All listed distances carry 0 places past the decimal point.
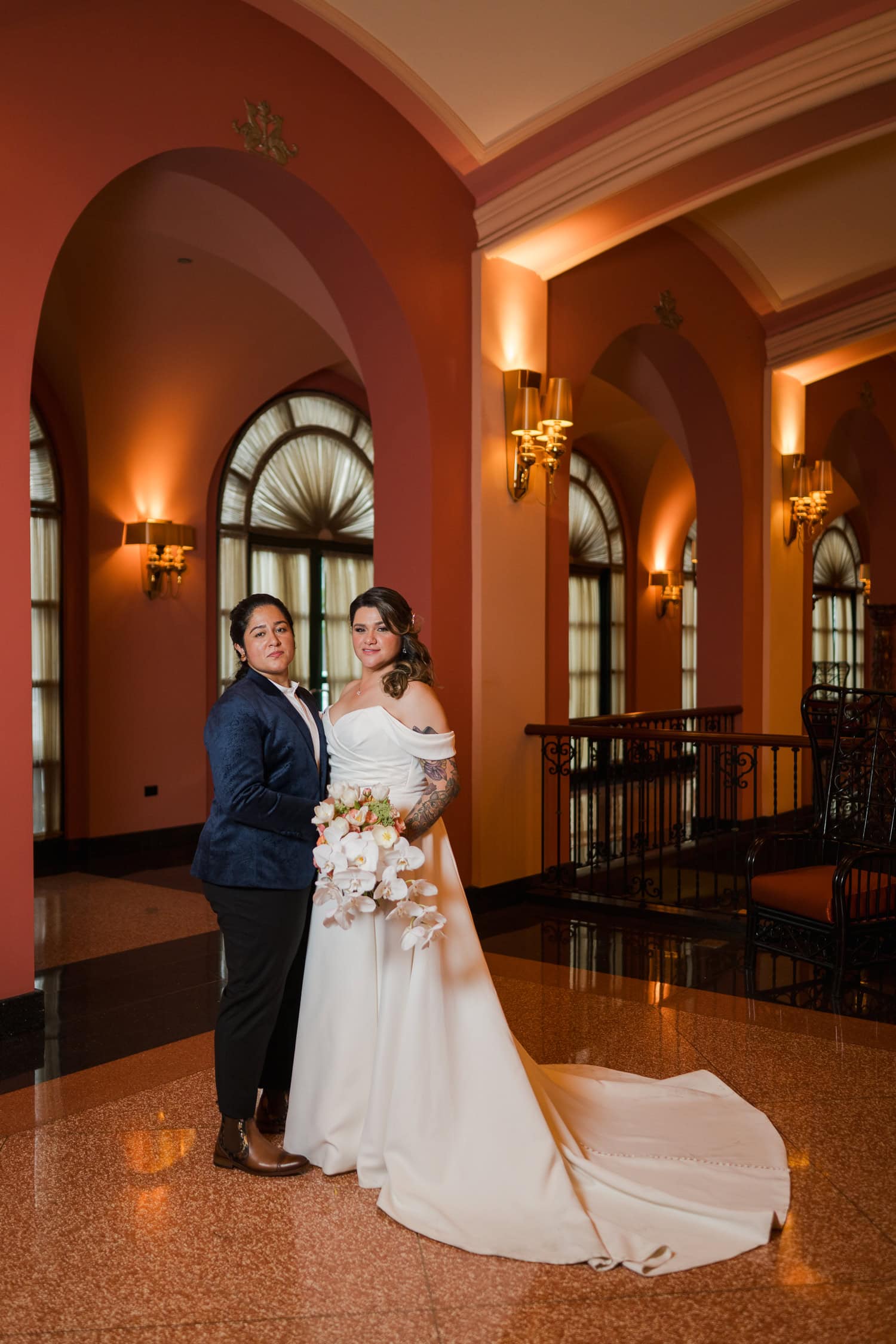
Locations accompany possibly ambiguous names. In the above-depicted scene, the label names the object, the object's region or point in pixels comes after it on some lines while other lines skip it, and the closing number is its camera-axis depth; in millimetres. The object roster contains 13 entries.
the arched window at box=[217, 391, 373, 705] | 9516
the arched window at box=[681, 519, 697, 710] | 16000
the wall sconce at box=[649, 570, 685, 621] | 15031
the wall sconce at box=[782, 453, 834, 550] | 9633
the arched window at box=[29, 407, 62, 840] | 7980
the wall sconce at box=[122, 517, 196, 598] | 8312
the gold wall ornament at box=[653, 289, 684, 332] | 8102
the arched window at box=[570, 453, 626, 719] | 14289
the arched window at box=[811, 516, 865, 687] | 19922
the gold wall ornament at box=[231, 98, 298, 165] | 5055
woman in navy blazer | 2877
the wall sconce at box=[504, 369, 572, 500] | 6332
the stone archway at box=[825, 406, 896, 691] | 12023
